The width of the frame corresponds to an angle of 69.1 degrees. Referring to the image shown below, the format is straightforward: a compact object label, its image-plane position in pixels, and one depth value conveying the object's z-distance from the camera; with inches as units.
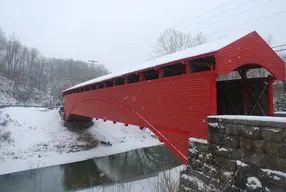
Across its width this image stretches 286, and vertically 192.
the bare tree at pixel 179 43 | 1185.4
